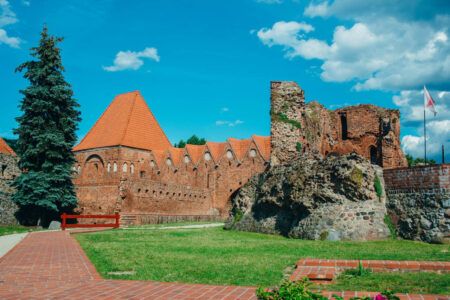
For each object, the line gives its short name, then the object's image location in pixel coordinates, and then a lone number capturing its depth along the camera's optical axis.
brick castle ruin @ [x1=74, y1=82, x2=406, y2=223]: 23.25
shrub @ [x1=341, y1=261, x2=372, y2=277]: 6.82
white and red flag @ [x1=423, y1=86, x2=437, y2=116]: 17.83
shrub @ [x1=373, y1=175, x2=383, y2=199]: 15.11
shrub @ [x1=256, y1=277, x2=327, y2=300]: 4.14
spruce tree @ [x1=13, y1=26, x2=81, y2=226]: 26.50
